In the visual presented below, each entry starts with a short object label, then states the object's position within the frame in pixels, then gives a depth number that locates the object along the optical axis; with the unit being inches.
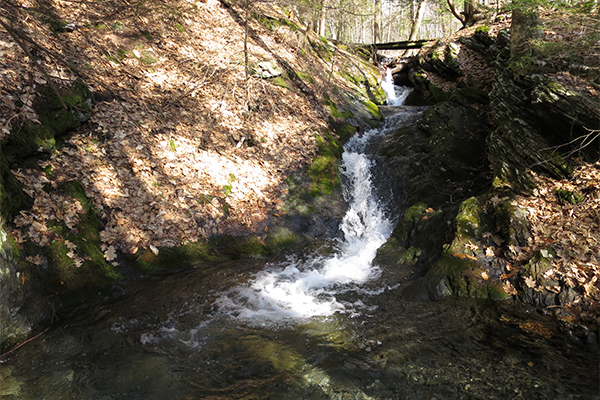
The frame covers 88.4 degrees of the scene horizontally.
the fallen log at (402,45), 748.0
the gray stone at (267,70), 411.5
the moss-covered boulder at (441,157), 322.0
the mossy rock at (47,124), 204.6
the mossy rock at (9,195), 175.9
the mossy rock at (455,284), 207.2
